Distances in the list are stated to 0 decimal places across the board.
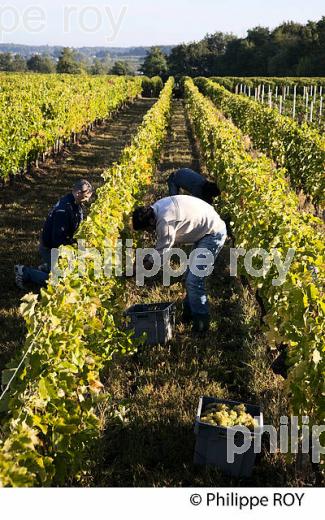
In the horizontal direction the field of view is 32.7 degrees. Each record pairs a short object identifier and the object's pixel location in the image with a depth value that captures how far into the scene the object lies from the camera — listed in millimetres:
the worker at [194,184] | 8172
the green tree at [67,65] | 90944
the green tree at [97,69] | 113856
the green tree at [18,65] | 121425
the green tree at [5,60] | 120100
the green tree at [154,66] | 73562
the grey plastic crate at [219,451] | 4074
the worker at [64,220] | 6551
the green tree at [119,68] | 85600
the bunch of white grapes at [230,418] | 4102
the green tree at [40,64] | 122688
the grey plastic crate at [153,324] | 5750
